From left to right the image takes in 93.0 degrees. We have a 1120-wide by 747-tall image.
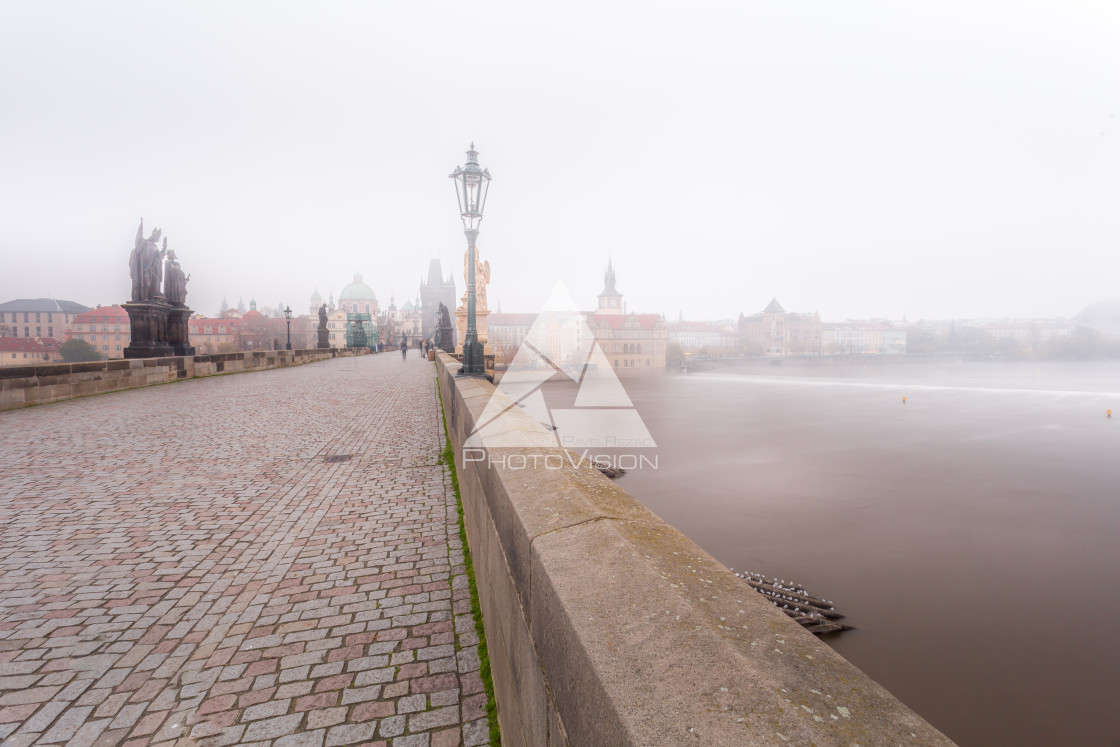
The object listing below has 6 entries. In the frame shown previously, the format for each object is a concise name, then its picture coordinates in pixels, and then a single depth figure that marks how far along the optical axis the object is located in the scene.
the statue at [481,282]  25.22
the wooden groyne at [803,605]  12.67
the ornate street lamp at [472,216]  9.95
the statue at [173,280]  19.77
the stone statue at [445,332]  36.59
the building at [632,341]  106.75
